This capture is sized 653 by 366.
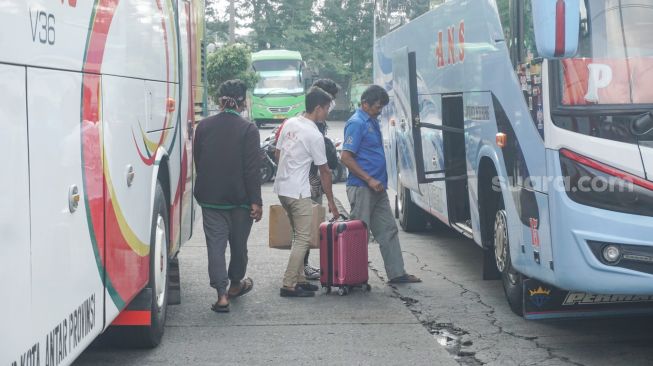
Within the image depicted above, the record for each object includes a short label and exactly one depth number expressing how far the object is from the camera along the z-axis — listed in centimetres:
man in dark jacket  801
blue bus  591
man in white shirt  868
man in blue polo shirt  912
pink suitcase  874
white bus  363
